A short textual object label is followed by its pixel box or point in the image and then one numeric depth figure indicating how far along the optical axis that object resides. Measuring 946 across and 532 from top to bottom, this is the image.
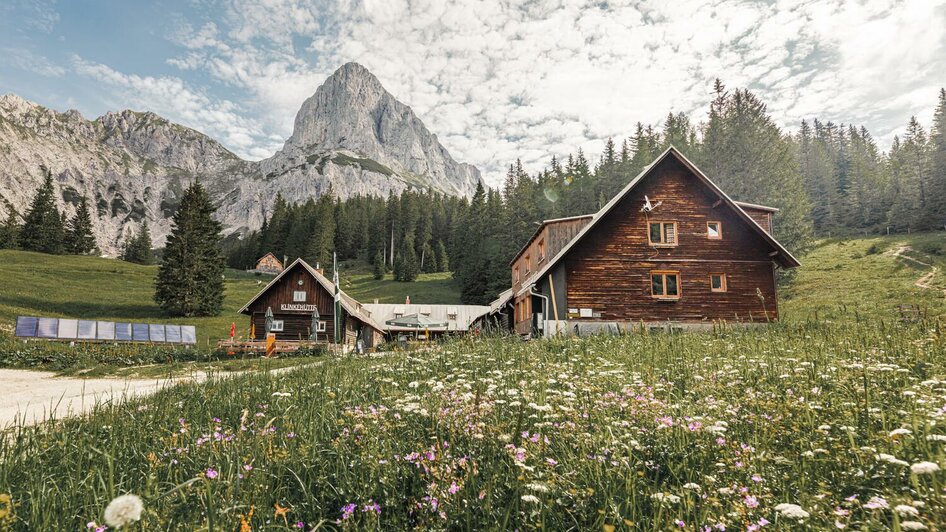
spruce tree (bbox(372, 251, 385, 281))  93.75
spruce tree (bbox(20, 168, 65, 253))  84.25
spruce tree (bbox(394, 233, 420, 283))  90.44
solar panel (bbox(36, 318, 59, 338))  31.09
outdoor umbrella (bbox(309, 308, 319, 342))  36.59
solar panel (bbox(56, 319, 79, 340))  31.91
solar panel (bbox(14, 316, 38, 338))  30.39
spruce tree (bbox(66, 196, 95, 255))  92.42
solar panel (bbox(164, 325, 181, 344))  37.13
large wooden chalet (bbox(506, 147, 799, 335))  24.98
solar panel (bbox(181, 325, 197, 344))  38.11
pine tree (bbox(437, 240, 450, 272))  103.09
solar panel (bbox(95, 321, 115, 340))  33.38
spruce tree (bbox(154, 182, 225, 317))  53.31
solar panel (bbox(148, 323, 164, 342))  36.19
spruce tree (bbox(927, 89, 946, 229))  67.81
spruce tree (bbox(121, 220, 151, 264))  106.69
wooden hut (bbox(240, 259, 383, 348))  44.56
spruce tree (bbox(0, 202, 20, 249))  83.81
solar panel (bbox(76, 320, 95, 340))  32.41
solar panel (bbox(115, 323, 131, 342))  34.59
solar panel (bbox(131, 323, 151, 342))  35.38
